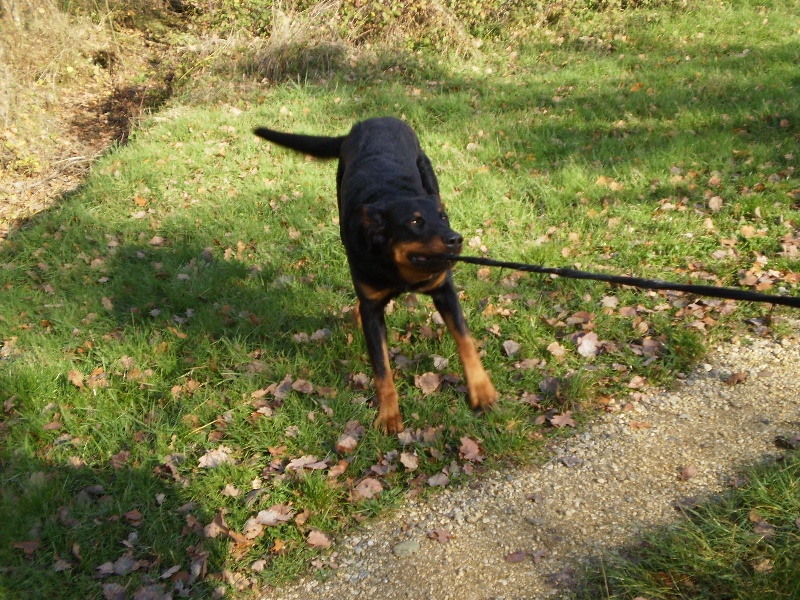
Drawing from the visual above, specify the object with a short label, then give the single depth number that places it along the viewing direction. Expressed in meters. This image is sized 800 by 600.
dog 3.26
